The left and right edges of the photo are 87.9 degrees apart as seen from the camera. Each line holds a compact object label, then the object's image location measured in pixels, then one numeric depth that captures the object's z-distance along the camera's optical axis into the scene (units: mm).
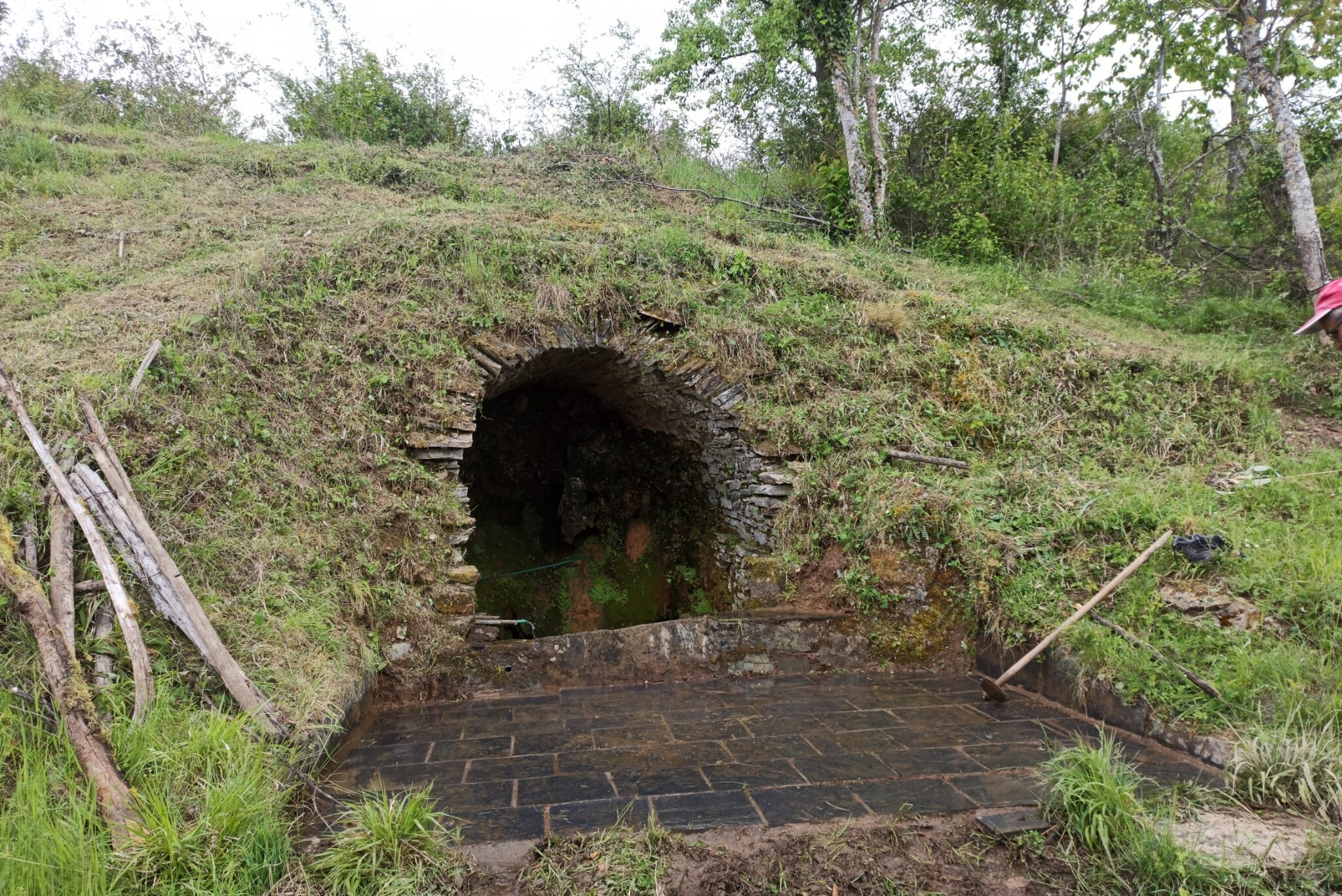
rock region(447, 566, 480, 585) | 4672
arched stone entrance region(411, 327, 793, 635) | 6656
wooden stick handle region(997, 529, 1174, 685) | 3973
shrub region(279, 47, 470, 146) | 11602
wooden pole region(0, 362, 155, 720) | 2787
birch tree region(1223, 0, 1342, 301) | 6949
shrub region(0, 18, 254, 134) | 10820
